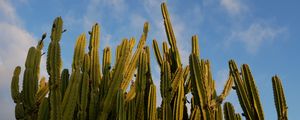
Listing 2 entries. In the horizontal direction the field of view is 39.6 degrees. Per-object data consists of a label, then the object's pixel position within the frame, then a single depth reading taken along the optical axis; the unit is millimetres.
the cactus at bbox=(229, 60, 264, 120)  4328
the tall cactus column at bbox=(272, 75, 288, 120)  4262
